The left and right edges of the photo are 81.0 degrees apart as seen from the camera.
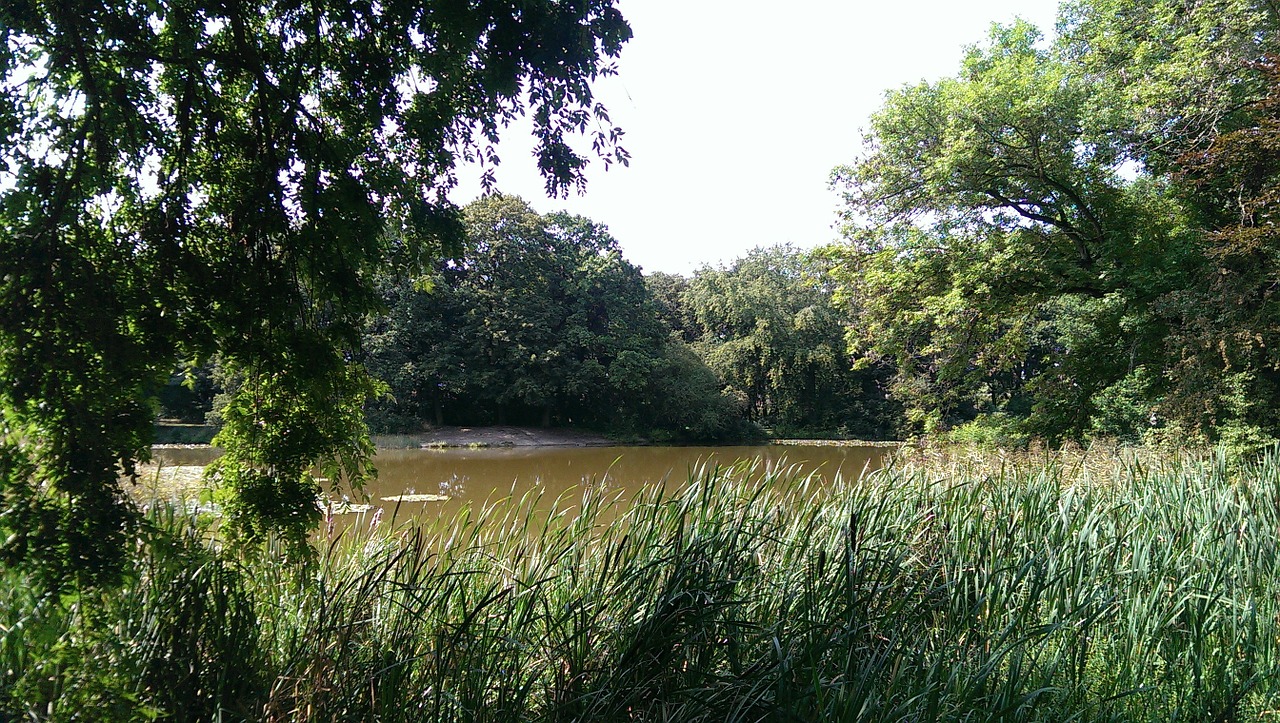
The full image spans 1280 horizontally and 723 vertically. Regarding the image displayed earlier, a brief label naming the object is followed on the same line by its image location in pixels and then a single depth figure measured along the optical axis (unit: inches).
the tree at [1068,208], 406.3
